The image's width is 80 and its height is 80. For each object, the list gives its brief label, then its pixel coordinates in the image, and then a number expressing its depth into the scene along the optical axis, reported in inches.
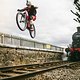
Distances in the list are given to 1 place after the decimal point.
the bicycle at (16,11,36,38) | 387.6
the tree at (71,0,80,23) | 269.1
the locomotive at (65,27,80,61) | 651.7
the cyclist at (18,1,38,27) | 400.5
